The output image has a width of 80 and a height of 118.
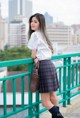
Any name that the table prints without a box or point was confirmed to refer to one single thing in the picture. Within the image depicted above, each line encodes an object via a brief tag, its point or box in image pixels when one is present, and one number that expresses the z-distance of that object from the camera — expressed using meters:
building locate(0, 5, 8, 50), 103.37
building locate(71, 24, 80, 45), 128.12
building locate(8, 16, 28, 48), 112.38
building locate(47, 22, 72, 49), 116.38
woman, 3.27
